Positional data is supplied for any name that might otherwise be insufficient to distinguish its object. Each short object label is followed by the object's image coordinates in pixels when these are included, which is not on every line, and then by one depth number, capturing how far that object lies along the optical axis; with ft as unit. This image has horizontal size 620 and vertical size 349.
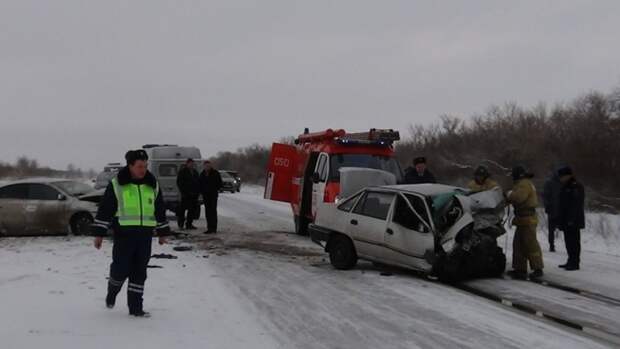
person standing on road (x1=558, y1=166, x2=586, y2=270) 33.81
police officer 20.84
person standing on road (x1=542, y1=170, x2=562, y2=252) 41.01
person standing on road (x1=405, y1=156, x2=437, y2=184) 43.19
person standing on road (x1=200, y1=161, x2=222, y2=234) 51.34
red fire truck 47.24
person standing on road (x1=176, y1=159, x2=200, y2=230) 53.72
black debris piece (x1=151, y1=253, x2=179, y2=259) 36.14
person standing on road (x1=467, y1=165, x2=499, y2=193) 34.30
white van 65.98
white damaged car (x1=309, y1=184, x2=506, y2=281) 30.60
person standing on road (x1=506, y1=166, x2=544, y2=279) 32.58
